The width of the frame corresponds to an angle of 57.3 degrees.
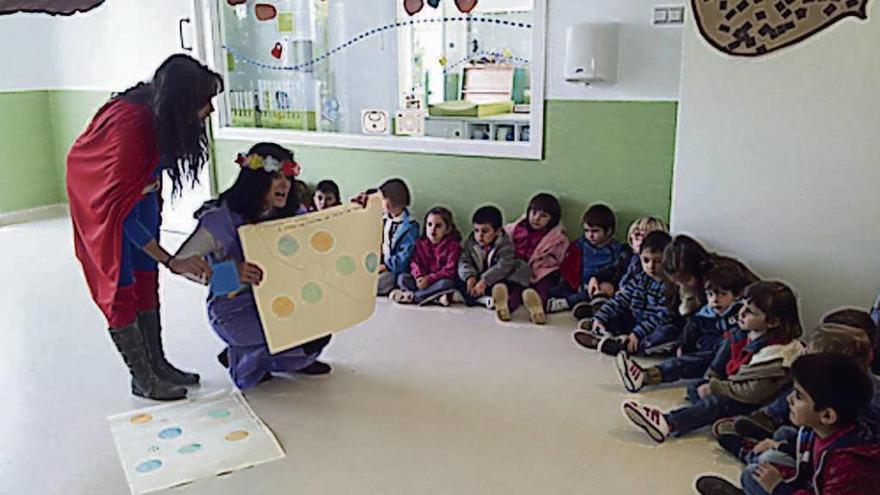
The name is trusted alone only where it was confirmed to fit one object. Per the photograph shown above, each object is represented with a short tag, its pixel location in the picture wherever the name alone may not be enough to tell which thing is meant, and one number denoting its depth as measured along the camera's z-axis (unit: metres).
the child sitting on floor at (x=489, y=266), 4.02
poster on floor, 2.46
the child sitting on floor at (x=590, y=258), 3.95
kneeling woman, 2.84
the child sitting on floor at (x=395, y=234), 4.34
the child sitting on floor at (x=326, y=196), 4.63
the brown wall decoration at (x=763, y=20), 3.09
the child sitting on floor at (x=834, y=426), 1.91
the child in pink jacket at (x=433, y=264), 4.14
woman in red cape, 2.64
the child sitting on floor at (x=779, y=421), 2.34
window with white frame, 4.39
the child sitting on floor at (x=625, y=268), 3.74
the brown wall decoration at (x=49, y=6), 4.24
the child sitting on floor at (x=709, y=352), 2.96
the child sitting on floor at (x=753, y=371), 2.57
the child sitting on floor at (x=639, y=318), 3.32
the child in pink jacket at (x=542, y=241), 4.07
